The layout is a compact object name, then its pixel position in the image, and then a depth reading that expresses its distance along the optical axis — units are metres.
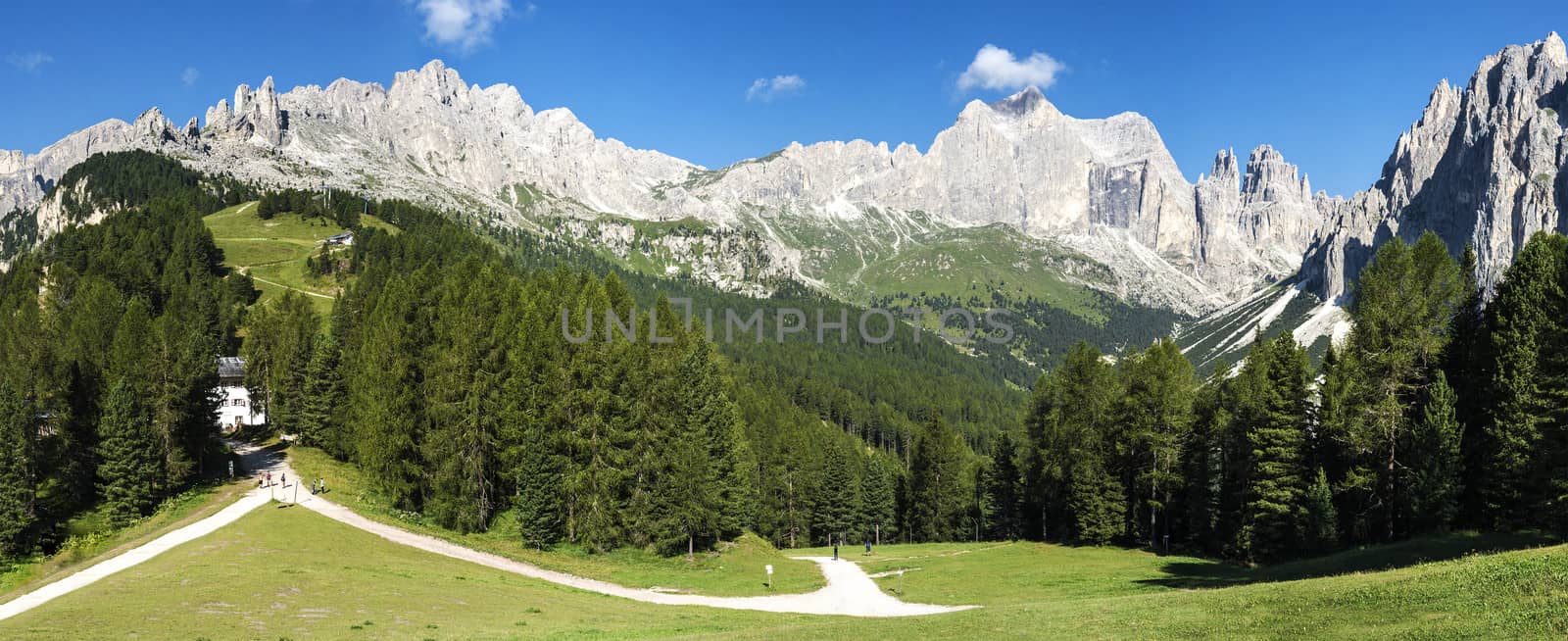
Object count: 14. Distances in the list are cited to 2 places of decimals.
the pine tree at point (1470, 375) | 40.47
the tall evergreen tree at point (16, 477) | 44.28
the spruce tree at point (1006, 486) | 89.88
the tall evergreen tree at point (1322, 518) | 43.12
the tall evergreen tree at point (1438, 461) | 38.53
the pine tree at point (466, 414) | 54.84
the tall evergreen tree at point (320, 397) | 77.88
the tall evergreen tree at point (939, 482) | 98.38
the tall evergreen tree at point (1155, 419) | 59.38
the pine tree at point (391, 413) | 57.09
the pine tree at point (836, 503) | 100.00
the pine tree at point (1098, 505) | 61.22
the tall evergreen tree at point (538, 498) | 52.47
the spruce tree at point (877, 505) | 101.94
